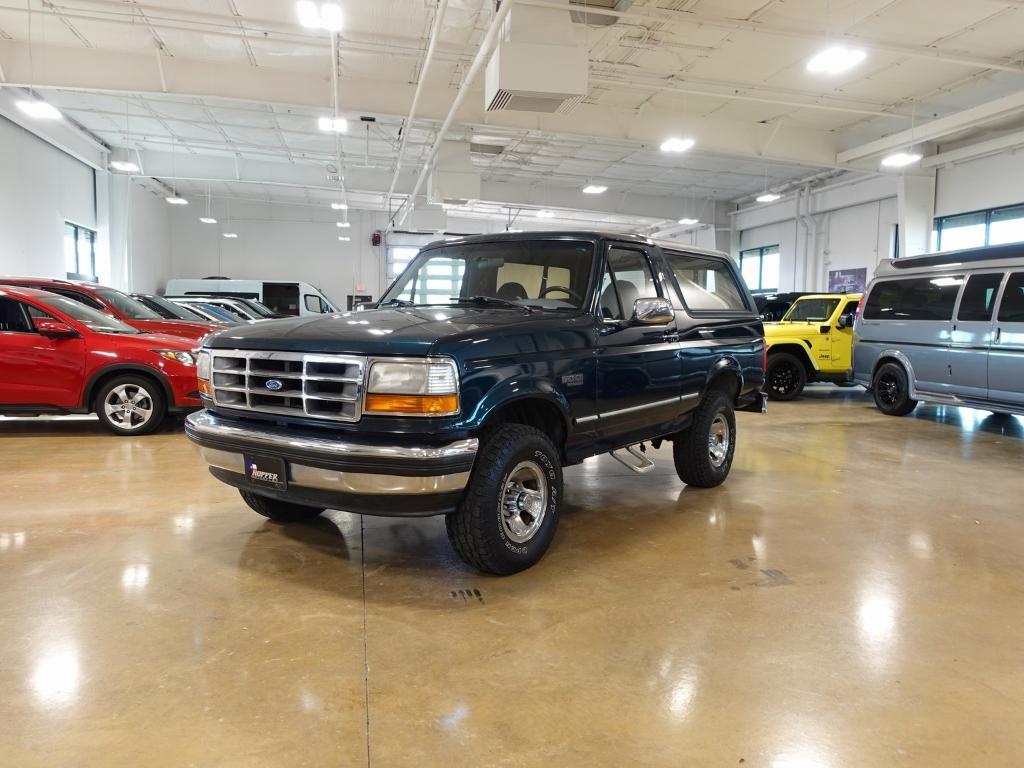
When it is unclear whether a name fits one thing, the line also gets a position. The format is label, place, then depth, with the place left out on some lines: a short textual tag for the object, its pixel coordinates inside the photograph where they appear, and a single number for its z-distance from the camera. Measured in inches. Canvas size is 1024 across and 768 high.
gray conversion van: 287.7
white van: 812.6
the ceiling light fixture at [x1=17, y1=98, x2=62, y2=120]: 363.8
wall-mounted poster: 696.9
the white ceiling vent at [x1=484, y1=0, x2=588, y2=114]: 288.8
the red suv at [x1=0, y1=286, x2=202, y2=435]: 260.2
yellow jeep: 407.8
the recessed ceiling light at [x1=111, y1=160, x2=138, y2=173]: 483.4
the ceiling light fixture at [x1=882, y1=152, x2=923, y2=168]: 466.9
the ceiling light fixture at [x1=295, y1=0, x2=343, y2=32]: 284.0
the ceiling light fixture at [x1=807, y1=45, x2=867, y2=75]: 315.0
